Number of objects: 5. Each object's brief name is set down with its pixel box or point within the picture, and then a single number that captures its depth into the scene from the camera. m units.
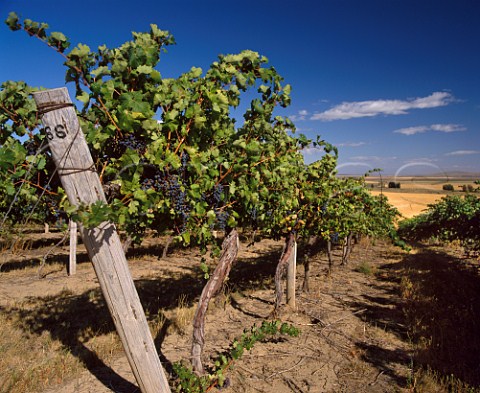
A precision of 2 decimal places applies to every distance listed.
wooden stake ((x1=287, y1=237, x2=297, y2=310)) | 7.01
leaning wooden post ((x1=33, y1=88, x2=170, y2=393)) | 2.30
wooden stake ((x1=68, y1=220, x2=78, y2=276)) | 10.03
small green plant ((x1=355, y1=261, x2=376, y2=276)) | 10.78
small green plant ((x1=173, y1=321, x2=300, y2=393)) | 3.49
